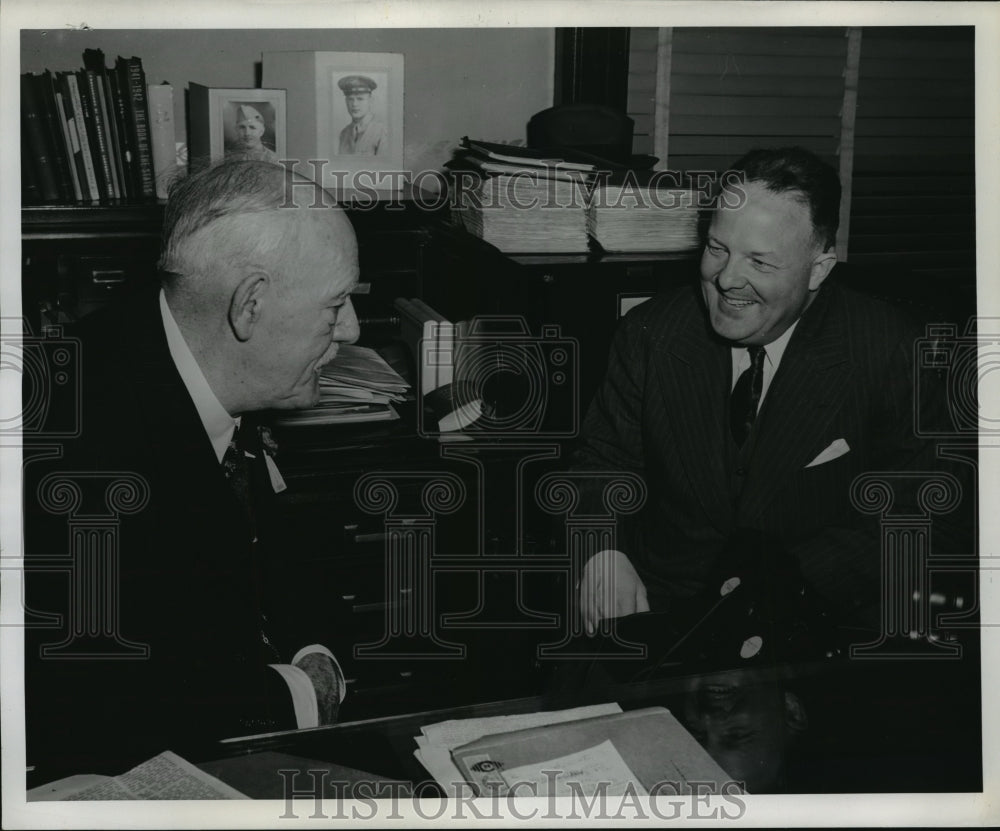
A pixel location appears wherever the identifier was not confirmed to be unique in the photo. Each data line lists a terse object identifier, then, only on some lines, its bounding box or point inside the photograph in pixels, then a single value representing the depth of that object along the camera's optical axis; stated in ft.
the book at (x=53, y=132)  7.03
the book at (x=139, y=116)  7.23
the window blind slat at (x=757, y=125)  8.88
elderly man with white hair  5.36
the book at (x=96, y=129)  7.09
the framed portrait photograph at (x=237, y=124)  7.60
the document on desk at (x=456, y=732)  4.06
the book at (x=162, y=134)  7.50
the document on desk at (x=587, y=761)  4.04
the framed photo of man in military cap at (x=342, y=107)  7.75
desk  4.20
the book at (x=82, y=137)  7.06
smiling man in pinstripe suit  6.61
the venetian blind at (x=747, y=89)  8.77
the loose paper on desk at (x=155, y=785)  4.00
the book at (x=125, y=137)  7.23
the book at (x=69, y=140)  7.11
